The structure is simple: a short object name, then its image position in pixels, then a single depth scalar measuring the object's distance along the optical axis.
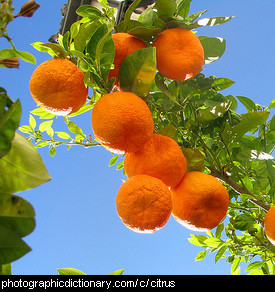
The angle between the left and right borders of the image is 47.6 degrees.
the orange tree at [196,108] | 0.77
